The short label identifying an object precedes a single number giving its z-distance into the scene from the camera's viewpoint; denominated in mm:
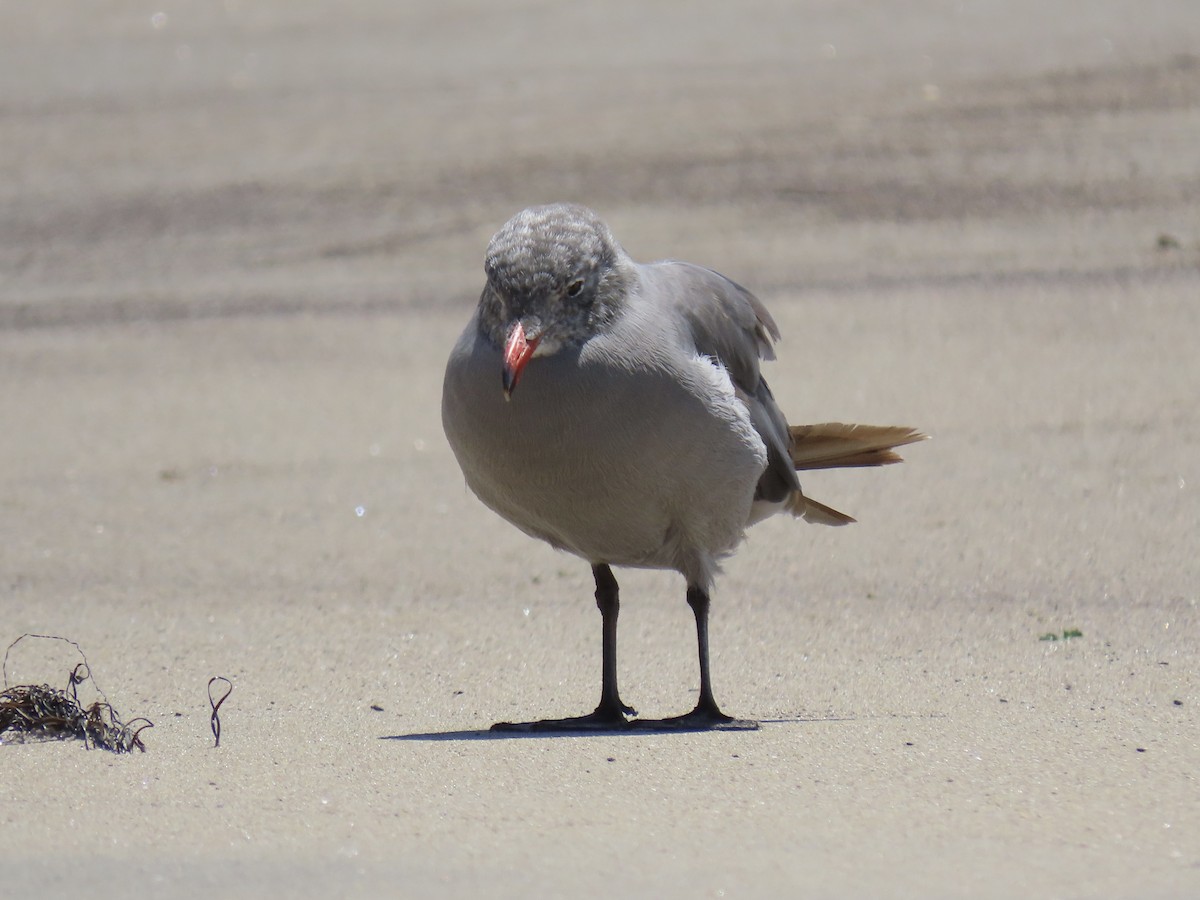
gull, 9375
